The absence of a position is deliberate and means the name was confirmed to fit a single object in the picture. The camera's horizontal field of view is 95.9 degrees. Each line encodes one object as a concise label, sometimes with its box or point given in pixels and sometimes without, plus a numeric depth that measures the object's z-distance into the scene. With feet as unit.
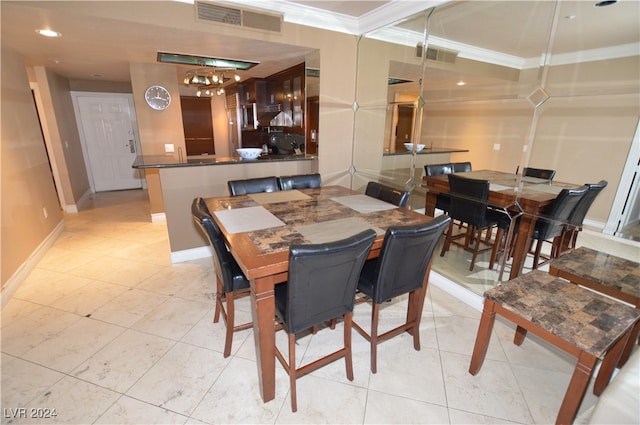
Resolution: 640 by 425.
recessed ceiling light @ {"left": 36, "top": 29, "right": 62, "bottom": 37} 8.54
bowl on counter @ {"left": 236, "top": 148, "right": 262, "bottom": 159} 10.91
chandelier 11.19
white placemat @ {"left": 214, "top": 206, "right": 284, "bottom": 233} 5.93
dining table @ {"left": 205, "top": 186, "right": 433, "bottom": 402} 4.66
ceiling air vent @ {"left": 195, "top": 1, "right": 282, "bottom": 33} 8.38
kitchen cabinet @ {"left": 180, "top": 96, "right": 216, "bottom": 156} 22.49
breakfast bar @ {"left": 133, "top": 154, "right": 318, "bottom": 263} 9.82
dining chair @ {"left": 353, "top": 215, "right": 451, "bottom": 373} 5.10
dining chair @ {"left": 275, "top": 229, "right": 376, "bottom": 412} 4.26
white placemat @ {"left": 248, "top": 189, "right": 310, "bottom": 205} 8.03
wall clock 13.50
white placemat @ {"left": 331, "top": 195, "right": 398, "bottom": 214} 7.39
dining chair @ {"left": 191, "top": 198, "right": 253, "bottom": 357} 5.44
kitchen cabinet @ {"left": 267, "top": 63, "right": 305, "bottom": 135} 13.65
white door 19.22
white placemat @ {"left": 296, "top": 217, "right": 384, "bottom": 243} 5.47
